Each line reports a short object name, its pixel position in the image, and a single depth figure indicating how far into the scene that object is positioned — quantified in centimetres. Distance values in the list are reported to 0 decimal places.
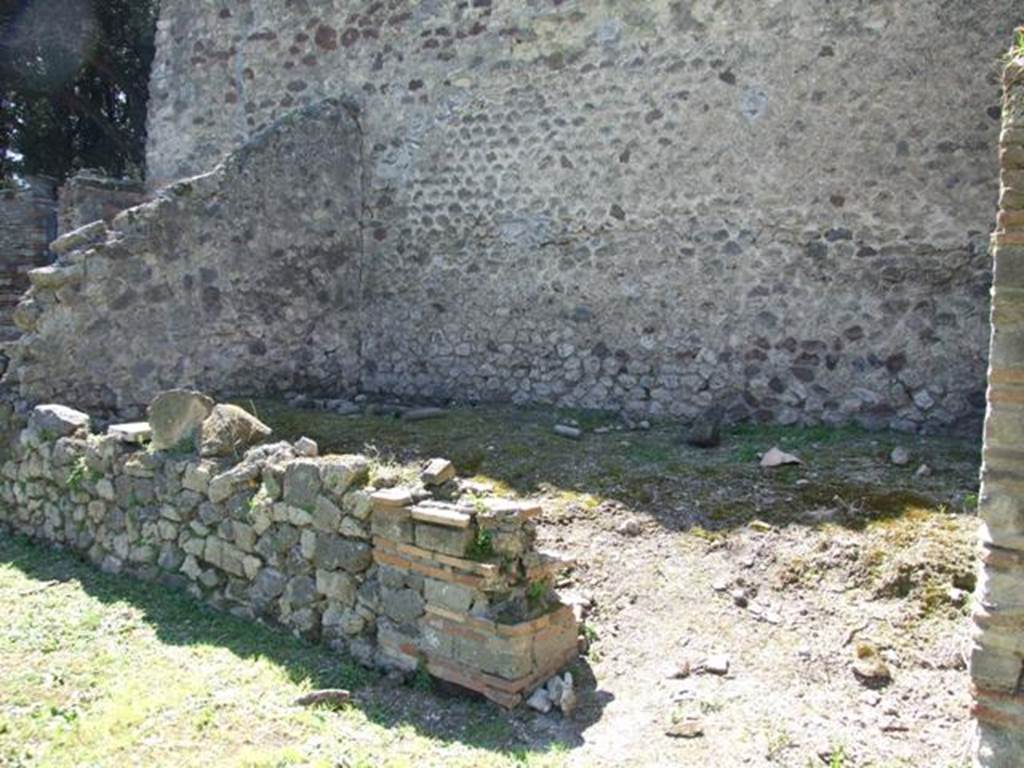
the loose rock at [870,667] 453
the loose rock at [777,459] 711
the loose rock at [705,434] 783
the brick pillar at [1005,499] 330
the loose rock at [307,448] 577
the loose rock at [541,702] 454
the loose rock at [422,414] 898
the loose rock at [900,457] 698
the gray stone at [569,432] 823
